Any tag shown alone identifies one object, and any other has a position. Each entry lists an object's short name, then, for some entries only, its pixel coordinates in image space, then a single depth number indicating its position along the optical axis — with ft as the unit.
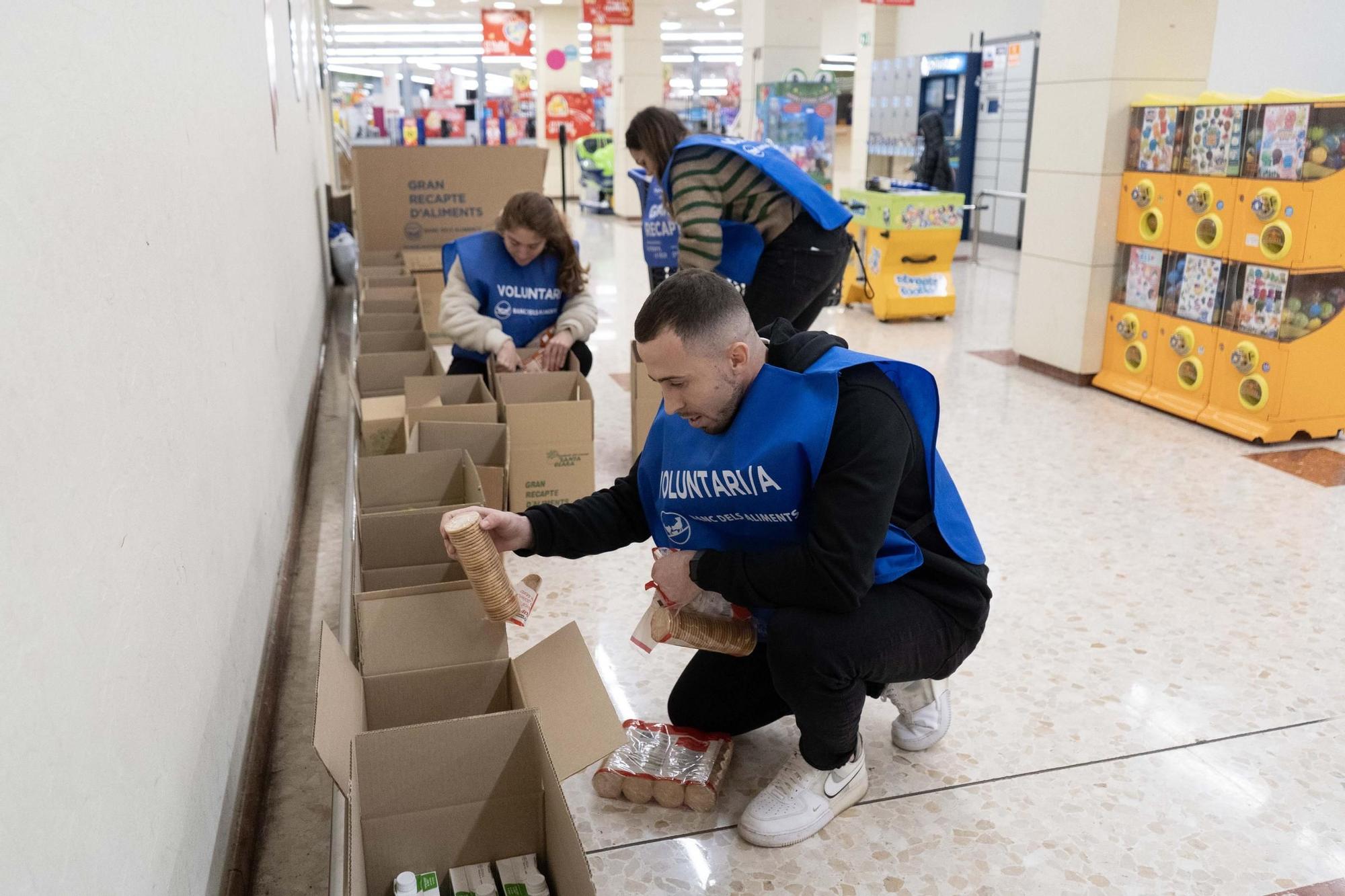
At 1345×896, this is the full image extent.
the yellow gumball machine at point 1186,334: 14.87
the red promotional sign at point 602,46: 56.44
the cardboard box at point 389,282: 17.11
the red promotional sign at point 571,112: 57.47
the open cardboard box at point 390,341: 12.89
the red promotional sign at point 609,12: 40.83
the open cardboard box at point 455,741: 5.04
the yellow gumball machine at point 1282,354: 13.80
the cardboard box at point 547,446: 10.30
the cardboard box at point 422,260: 19.38
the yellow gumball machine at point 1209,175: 14.21
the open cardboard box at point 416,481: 8.59
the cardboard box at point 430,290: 19.51
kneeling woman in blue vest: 11.50
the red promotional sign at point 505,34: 57.16
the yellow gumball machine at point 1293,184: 13.09
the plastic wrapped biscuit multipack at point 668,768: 6.67
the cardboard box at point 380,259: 19.76
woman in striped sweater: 11.05
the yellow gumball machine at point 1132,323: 16.01
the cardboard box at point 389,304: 14.75
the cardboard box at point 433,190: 19.93
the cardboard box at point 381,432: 10.47
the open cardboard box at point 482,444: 9.48
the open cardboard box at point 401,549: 7.61
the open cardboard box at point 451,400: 9.87
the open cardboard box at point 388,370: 11.69
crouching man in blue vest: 5.68
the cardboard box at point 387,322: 13.71
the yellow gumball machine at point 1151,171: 15.29
